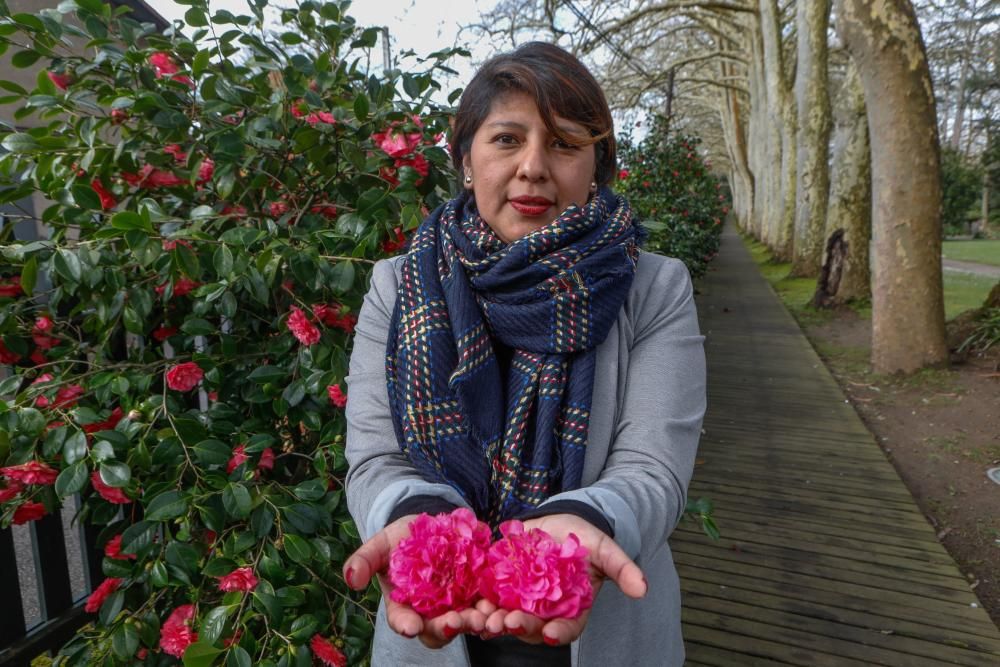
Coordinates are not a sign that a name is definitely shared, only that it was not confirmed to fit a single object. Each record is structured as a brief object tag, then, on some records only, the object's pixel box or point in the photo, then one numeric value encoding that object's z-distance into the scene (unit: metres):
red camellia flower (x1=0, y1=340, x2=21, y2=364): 1.98
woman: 1.33
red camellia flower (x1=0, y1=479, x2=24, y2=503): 1.72
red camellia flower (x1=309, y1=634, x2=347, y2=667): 1.73
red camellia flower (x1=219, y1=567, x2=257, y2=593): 1.63
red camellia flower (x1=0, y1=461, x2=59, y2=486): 1.63
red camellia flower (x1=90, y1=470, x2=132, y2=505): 1.75
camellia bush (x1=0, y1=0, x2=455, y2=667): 1.68
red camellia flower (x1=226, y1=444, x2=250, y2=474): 1.78
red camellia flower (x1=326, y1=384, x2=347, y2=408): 1.80
